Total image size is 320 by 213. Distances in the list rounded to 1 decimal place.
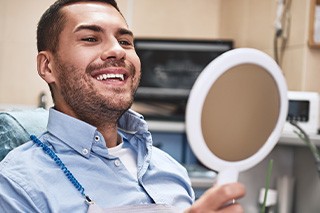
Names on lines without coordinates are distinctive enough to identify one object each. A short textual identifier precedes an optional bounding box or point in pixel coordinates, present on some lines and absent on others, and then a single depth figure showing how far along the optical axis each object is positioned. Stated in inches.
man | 45.3
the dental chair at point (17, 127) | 55.1
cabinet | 92.7
